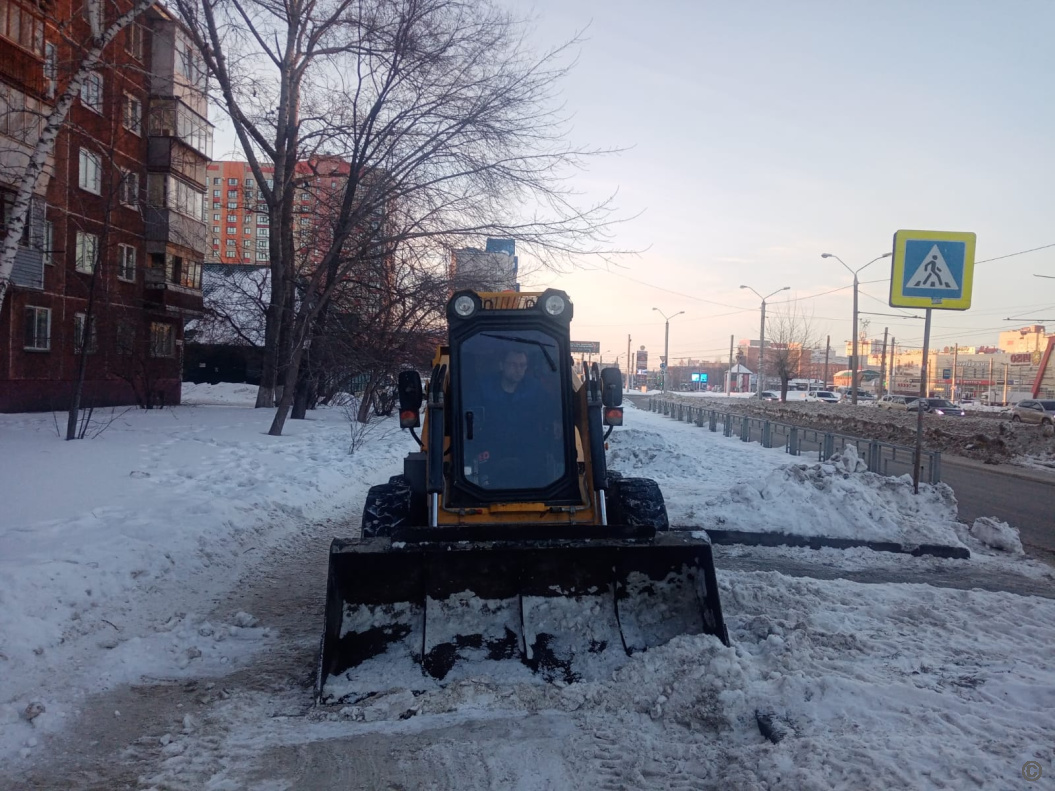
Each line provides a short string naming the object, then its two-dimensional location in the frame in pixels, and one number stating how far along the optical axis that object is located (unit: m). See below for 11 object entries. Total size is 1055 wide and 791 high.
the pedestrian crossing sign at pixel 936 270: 11.55
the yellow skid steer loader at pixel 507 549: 5.22
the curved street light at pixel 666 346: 71.88
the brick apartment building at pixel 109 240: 18.72
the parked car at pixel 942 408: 48.52
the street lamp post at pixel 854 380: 51.94
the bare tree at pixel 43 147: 9.77
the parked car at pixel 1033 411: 38.17
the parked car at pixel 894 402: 51.84
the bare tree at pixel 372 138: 16.84
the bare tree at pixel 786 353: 64.23
